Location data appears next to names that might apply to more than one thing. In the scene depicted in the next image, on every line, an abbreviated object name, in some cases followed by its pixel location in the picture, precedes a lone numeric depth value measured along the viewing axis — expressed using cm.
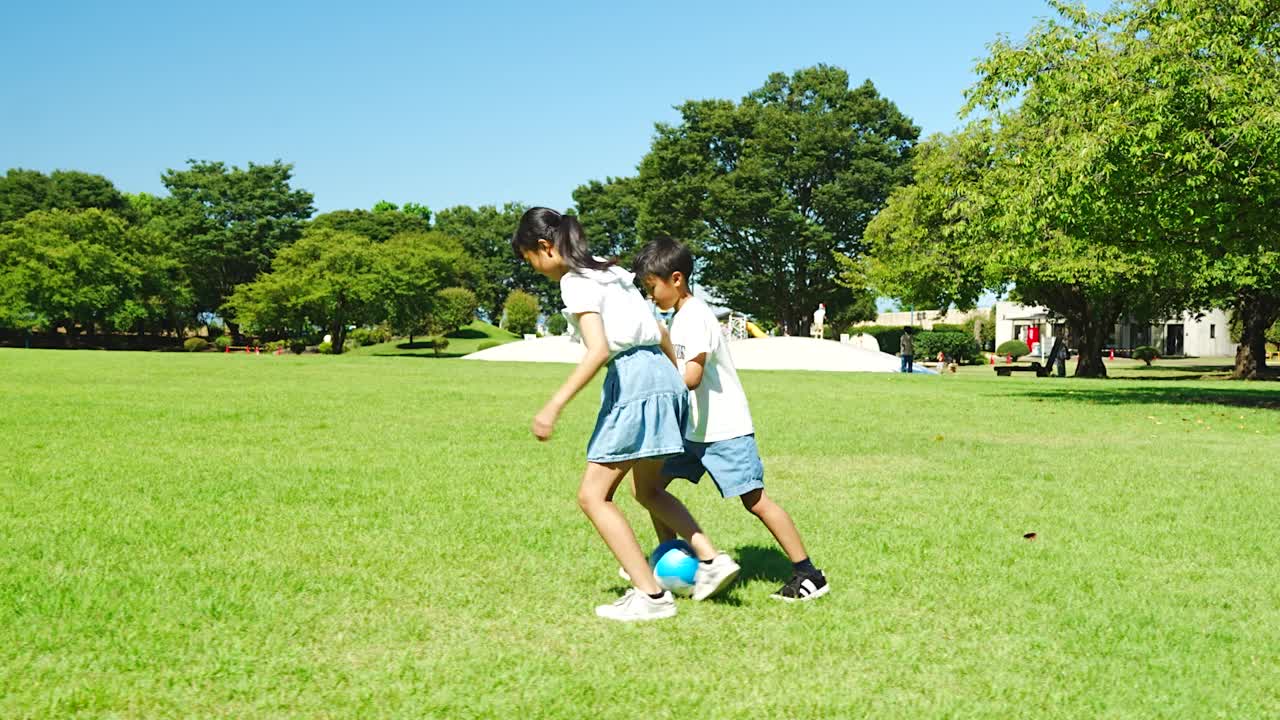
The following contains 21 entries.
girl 451
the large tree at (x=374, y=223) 8288
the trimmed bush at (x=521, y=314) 8050
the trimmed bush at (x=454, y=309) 6867
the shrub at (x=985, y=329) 8288
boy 480
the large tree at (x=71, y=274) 5506
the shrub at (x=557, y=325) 7541
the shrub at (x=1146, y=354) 5534
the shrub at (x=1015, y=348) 6944
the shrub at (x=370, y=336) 6750
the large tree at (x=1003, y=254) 2011
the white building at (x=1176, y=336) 7744
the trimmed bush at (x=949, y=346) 5616
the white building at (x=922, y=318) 9012
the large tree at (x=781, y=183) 5625
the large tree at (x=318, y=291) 5688
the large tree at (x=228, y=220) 6881
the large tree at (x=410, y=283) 5744
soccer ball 489
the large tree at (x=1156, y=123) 1591
